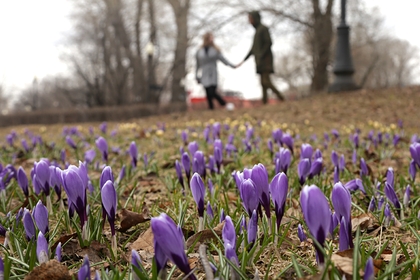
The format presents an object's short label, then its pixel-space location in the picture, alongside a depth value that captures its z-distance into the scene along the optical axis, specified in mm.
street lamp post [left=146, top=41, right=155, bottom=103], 24597
